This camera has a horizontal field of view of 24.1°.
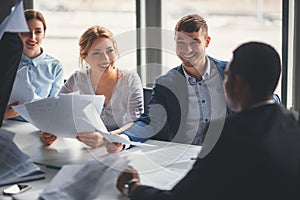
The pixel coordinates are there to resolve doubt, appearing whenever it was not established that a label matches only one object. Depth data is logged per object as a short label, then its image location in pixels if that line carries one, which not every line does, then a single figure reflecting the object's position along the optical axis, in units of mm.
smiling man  3229
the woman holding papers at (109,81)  3478
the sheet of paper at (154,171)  2524
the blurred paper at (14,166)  2636
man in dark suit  2041
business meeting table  2550
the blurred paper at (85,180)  2321
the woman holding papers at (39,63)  3832
